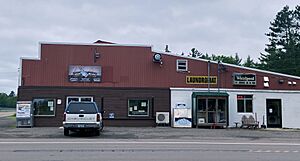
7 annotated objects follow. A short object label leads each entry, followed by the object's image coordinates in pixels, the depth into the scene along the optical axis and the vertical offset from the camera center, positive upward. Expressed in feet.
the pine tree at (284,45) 189.06 +28.02
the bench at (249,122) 90.43 -5.19
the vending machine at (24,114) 85.20 -3.07
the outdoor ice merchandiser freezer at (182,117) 88.94 -3.85
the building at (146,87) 89.86 +3.09
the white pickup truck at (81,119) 62.28 -3.03
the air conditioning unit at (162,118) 90.52 -4.14
